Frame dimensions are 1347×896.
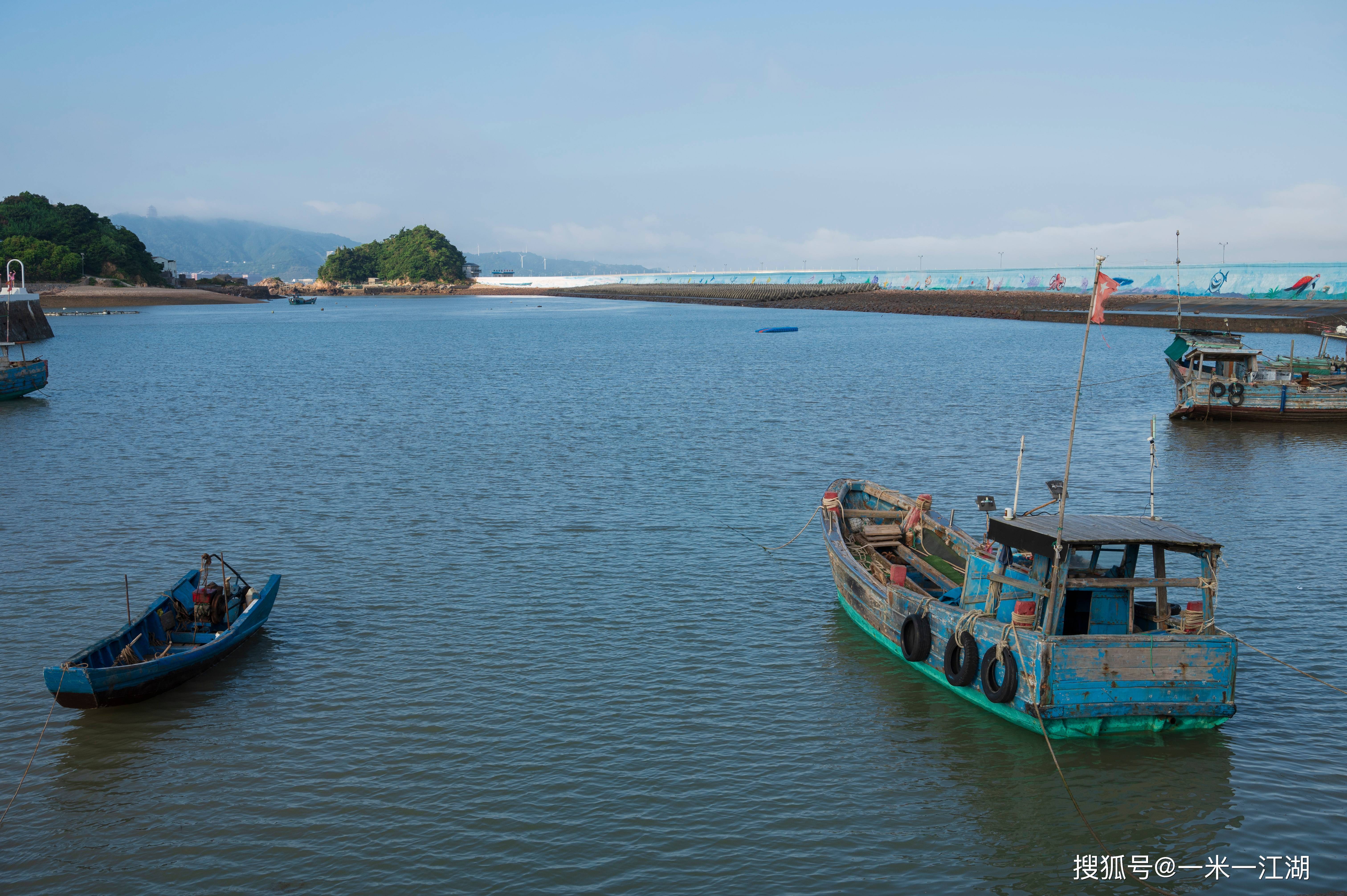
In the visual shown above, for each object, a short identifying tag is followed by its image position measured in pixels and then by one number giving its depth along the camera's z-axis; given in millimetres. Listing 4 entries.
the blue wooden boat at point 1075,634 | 13375
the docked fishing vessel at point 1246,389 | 43094
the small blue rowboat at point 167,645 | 14836
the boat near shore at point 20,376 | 51969
